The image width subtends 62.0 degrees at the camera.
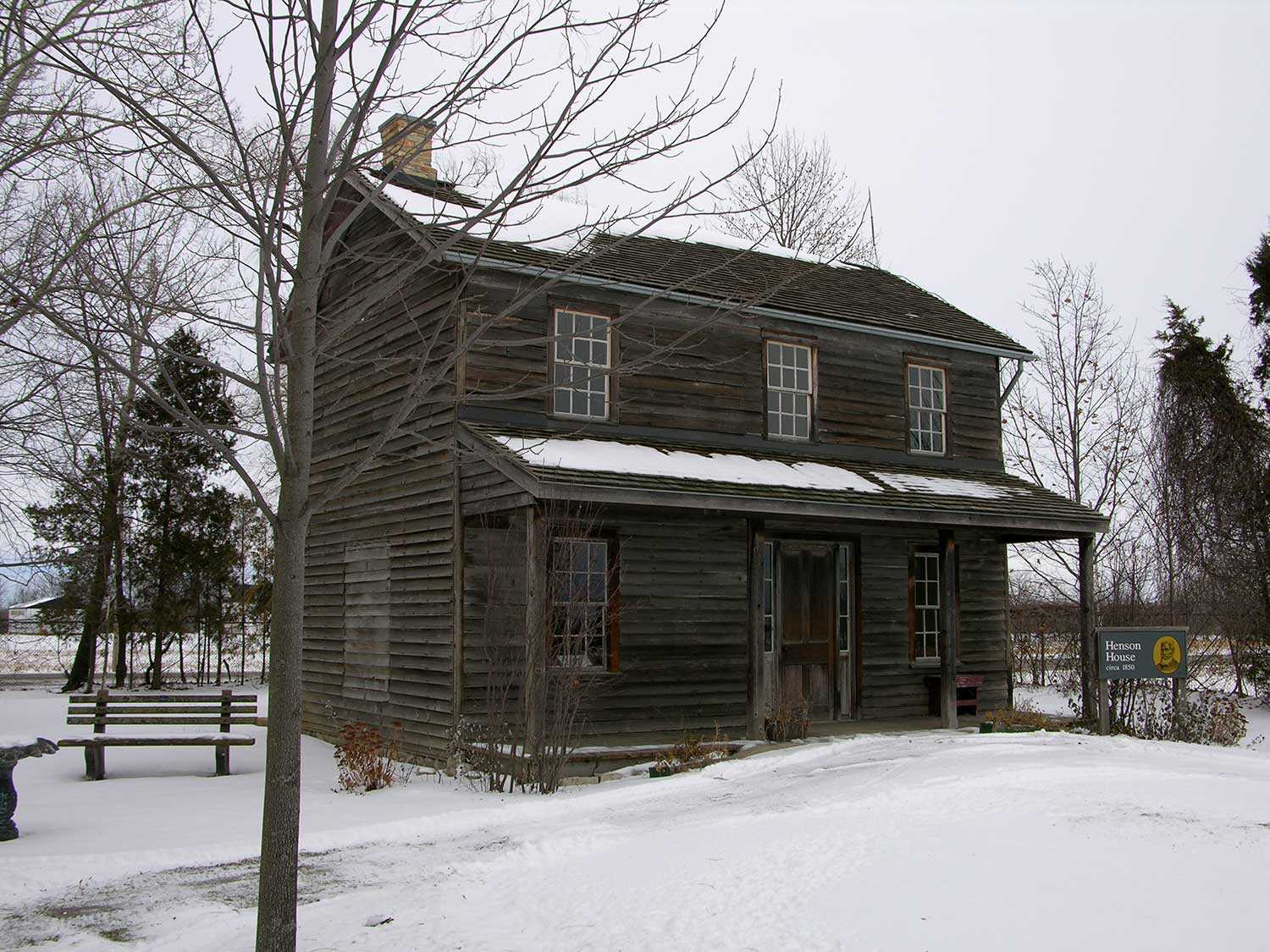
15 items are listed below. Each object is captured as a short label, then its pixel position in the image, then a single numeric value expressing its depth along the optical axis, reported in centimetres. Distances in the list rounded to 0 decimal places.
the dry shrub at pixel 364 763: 1123
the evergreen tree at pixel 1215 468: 2241
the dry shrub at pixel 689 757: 1198
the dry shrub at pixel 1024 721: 1474
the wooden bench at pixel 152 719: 1223
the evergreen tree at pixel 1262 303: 2411
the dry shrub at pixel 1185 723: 1379
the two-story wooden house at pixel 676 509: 1270
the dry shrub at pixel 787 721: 1358
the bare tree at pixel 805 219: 3222
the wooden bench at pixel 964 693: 1647
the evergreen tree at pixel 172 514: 2720
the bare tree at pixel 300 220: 493
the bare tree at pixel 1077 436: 2586
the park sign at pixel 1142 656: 1322
